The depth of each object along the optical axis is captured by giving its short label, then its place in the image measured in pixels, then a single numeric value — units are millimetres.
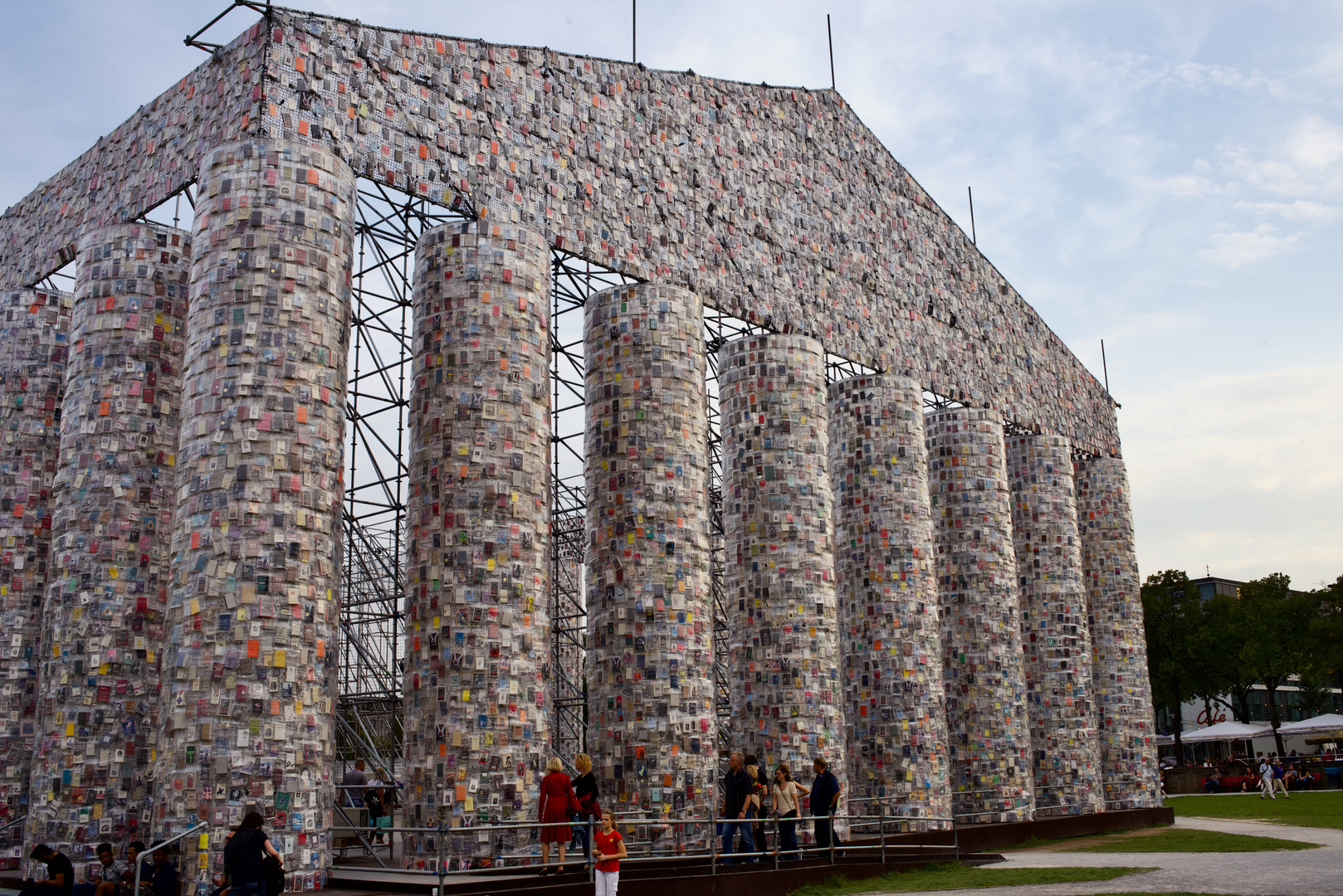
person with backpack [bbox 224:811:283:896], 8438
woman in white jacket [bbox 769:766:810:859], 12547
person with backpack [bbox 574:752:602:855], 10812
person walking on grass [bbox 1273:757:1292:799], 28030
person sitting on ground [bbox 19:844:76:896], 9727
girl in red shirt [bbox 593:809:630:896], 9172
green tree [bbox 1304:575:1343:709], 37688
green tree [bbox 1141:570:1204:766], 41312
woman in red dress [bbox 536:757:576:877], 10570
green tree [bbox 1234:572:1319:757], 39969
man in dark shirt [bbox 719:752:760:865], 12086
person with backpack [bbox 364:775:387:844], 14336
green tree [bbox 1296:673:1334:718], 43938
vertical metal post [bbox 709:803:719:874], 11039
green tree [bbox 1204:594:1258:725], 41000
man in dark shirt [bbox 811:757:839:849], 12906
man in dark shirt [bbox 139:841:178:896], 9547
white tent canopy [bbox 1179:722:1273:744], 34438
